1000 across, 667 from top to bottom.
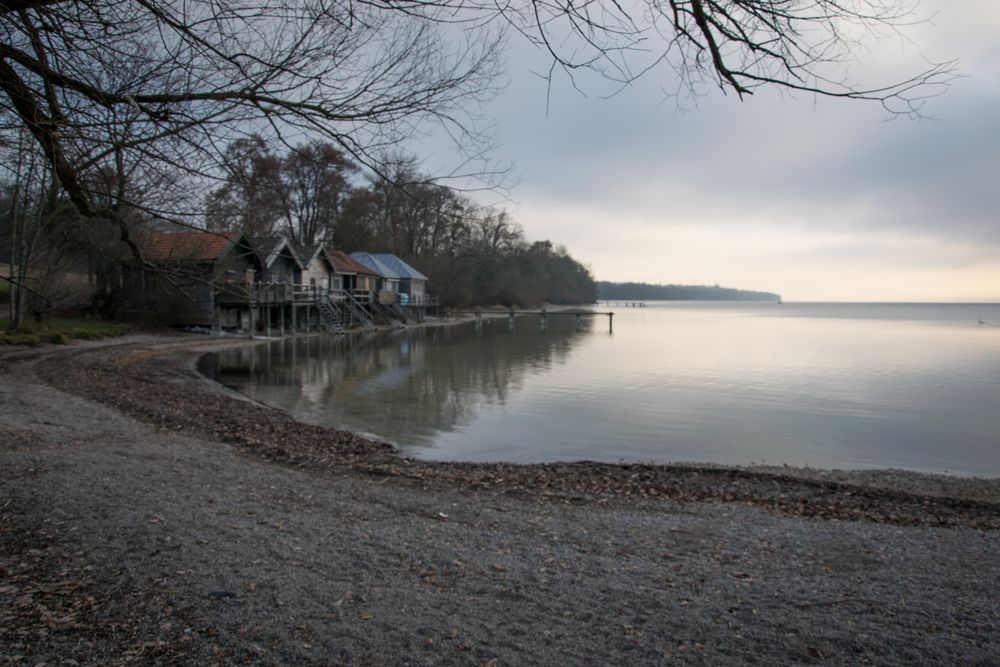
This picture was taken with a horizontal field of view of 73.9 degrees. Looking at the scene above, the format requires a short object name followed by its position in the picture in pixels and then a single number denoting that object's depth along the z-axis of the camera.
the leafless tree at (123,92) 3.98
